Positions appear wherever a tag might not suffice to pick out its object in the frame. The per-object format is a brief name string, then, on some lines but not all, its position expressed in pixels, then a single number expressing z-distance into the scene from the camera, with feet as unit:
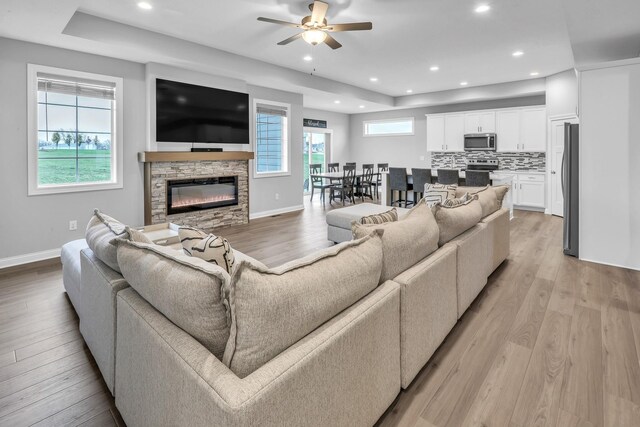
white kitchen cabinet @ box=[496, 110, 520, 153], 26.08
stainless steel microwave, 27.04
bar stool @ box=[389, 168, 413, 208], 21.88
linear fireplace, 18.44
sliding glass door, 35.12
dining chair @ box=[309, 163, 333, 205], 29.40
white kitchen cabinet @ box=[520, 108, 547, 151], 24.79
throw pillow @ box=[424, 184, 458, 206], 14.62
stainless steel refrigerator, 13.66
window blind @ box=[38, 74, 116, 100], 14.39
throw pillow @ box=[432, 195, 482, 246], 7.86
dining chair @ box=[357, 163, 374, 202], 30.35
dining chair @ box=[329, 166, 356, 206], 28.42
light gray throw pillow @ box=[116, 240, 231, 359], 3.70
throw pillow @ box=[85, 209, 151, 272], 5.91
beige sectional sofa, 3.43
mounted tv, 17.49
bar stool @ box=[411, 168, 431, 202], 20.58
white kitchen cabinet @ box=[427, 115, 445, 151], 30.35
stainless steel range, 27.94
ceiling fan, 11.64
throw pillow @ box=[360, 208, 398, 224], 6.71
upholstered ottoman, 14.80
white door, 22.34
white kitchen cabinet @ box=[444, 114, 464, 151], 29.14
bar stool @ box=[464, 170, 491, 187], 19.17
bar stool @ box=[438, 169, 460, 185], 19.95
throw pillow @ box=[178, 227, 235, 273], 5.14
